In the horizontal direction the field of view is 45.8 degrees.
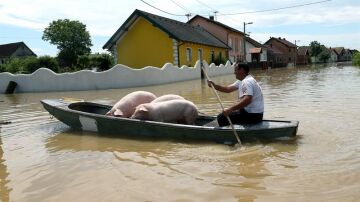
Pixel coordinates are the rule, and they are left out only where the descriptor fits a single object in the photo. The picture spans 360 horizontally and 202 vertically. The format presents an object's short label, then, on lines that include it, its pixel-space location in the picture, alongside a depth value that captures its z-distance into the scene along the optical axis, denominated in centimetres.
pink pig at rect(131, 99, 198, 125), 798
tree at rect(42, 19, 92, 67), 8194
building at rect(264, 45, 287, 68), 6981
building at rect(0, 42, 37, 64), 6762
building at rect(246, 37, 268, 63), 6575
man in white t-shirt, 718
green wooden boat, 705
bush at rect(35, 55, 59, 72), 3136
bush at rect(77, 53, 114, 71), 3130
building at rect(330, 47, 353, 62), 13025
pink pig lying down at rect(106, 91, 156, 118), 852
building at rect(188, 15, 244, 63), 4916
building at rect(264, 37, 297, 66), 9062
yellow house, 3158
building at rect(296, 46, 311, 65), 9775
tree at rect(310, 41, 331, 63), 11050
